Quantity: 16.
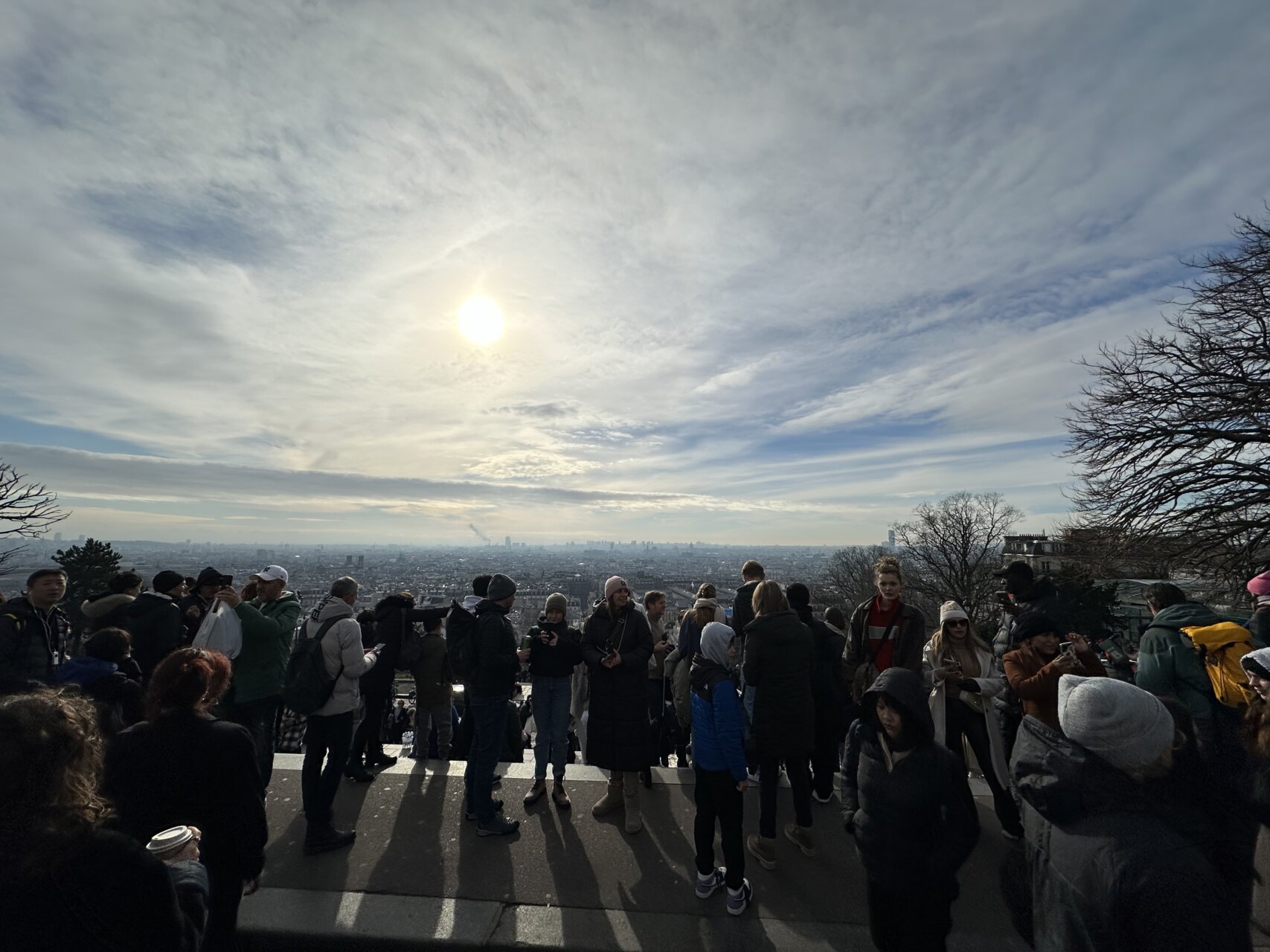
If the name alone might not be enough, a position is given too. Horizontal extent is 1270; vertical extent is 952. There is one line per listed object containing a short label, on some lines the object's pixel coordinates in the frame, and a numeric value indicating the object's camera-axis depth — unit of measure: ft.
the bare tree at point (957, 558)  103.30
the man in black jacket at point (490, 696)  13.73
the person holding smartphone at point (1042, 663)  10.96
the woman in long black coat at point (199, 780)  7.73
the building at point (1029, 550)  104.80
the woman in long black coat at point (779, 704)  12.87
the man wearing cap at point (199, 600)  18.08
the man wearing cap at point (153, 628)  16.07
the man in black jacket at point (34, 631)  14.08
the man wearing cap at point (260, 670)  14.46
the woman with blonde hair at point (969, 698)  13.75
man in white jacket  12.96
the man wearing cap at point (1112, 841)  4.60
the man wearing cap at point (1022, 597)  13.57
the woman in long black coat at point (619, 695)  14.60
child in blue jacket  10.98
